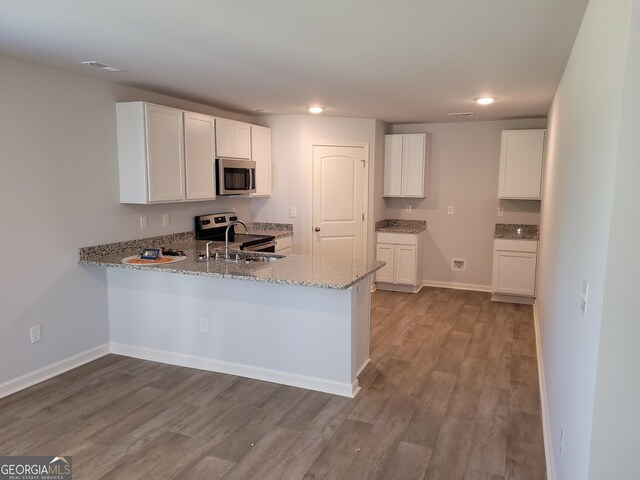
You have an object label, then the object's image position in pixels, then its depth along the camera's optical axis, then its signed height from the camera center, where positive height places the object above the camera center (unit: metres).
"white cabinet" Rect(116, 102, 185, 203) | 3.87 +0.31
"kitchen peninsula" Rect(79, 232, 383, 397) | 3.30 -1.01
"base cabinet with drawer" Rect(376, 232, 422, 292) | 6.23 -0.96
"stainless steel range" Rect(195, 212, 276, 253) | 4.93 -0.53
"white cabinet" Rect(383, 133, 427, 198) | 6.31 +0.34
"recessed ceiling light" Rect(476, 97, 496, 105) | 4.44 +0.89
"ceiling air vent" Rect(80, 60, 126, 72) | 3.21 +0.88
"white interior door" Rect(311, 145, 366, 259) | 5.84 -0.15
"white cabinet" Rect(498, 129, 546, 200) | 5.58 +0.34
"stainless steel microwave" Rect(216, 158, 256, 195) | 4.79 +0.13
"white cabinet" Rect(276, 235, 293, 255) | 5.44 -0.69
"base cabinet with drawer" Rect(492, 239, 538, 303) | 5.64 -0.97
